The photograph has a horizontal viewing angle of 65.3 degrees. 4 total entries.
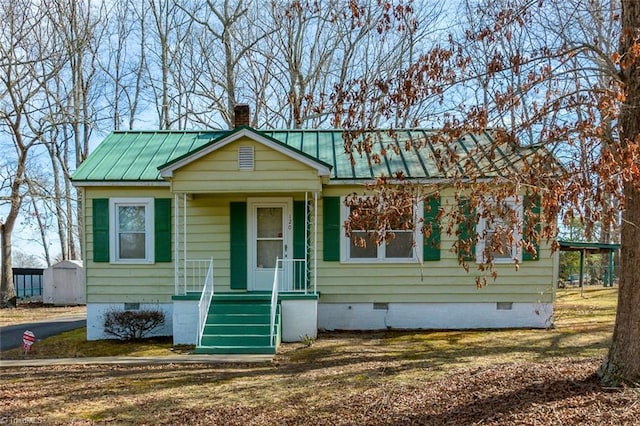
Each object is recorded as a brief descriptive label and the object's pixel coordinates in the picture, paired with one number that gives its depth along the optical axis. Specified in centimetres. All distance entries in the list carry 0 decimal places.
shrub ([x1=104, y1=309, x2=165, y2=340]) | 973
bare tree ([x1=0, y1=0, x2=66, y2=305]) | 1748
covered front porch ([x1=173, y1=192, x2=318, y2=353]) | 1031
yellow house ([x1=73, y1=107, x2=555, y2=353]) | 1026
